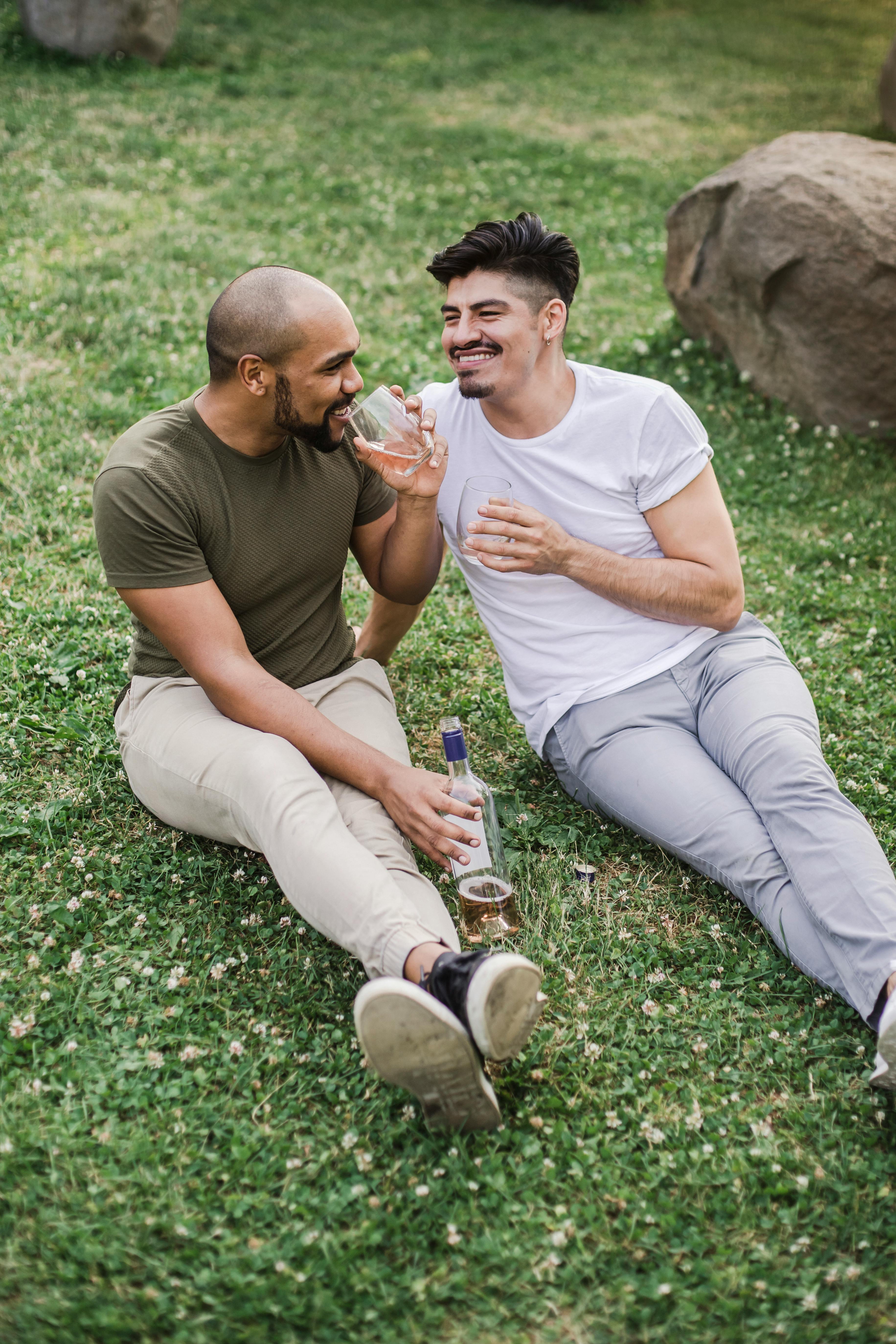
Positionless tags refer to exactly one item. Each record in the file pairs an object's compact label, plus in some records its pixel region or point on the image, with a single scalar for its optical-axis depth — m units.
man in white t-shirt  3.97
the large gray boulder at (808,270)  7.43
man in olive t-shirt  3.40
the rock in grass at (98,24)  13.90
